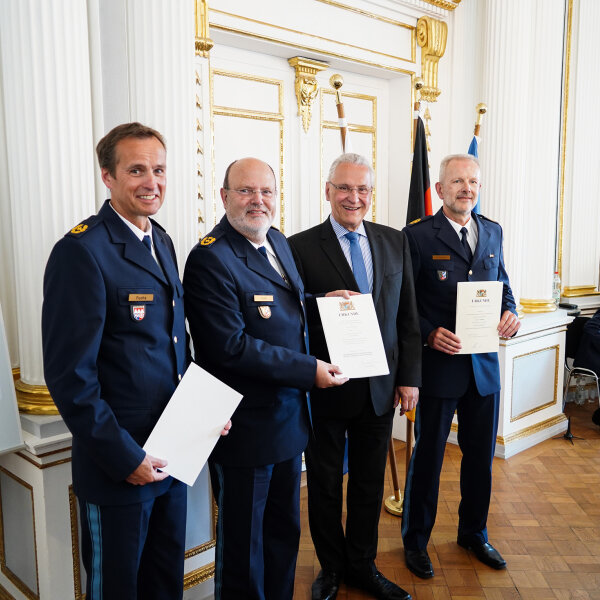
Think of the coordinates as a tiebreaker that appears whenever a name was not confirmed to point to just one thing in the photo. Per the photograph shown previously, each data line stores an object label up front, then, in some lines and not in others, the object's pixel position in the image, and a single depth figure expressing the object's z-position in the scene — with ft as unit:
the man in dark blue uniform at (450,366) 8.65
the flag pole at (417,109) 11.28
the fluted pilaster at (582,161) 17.01
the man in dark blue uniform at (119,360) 4.99
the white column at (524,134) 13.85
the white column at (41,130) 6.56
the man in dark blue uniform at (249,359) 6.20
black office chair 15.89
